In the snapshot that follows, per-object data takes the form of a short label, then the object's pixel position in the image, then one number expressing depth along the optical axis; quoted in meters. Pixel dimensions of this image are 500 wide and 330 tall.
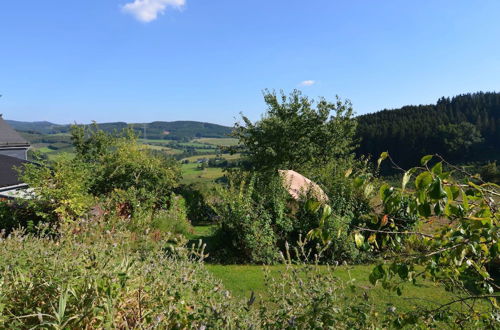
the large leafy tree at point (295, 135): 19.12
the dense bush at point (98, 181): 9.32
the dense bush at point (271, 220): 8.44
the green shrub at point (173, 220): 10.90
